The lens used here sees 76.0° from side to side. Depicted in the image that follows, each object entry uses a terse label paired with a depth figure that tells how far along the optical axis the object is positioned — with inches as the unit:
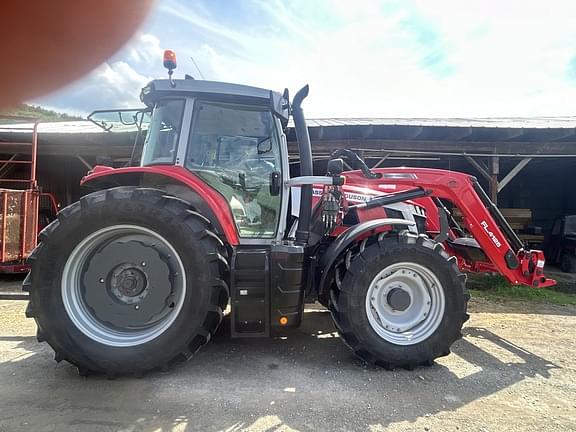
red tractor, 109.2
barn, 300.5
